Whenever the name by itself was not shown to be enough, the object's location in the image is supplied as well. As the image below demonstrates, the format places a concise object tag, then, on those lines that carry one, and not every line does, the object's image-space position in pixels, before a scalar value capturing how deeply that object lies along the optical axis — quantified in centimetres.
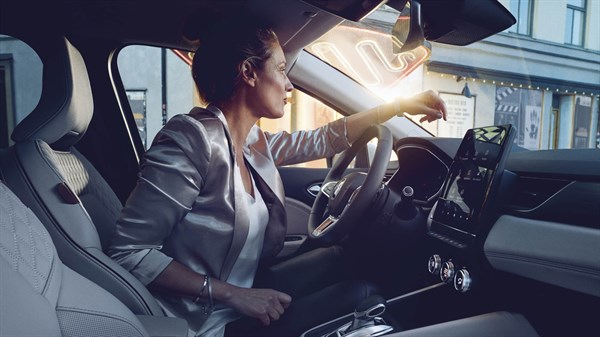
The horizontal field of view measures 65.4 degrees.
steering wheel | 126
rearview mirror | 83
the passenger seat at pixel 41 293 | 64
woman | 110
